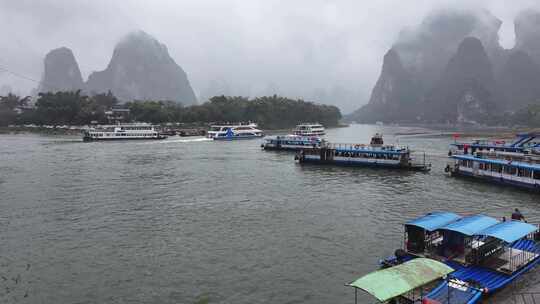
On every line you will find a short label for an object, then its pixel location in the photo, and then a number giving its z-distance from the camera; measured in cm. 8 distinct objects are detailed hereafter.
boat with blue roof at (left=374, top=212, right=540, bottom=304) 1895
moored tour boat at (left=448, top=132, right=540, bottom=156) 6069
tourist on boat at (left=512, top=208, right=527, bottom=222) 2612
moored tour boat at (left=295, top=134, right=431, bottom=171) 5931
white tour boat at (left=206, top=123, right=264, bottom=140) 12125
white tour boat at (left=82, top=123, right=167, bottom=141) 11494
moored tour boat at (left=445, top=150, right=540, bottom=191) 4354
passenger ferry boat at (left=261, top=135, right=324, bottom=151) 8731
